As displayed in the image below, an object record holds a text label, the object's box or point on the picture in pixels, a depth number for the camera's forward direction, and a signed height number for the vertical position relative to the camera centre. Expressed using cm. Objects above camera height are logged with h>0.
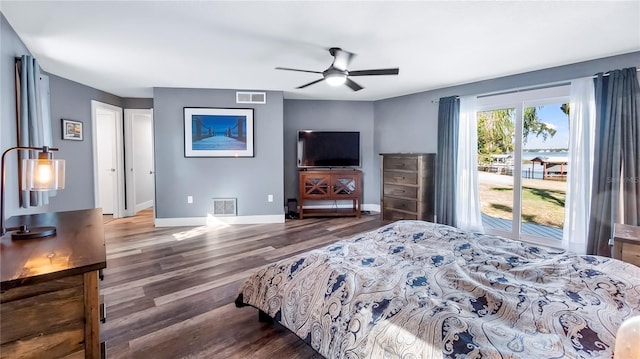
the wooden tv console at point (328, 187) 547 -33
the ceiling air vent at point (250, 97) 500 +119
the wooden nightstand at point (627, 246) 228 -59
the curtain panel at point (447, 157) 460 +18
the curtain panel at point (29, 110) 260 +52
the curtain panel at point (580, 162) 341 +8
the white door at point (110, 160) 556 +16
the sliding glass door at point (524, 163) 388 +9
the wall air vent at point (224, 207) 510 -65
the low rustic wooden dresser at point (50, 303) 101 -47
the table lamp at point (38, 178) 155 -5
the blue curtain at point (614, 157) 307 +13
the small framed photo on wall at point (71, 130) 429 +56
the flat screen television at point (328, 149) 565 +38
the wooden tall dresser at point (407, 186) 488 -28
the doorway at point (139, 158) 570 +20
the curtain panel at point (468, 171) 446 -3
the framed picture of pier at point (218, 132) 493 +61
